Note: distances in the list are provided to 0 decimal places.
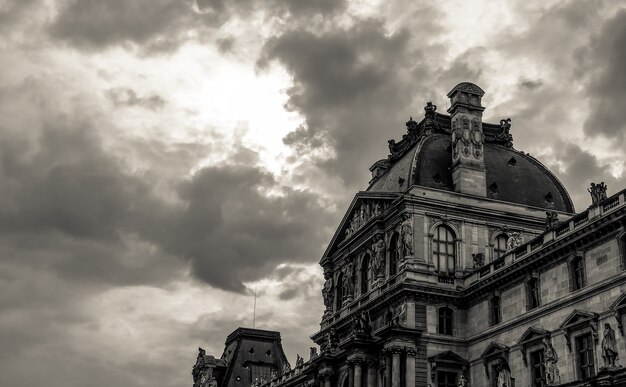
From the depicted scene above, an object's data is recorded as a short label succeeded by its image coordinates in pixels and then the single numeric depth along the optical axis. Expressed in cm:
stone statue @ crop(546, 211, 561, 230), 5039
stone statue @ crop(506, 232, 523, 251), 5881
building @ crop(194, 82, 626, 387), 4419
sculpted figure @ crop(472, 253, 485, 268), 5866
